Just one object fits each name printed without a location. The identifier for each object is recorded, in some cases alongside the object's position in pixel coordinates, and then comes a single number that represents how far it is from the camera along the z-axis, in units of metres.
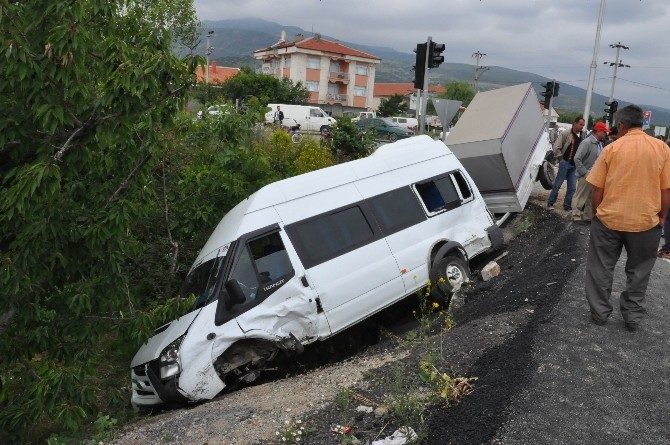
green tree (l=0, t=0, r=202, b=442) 4.89
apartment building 81.38
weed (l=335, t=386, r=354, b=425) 4.93
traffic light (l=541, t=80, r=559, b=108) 22.52
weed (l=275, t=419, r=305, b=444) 4.80
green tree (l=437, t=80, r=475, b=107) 108.67
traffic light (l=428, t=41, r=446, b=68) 12.29
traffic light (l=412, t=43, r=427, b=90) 12.38
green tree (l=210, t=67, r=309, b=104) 58.91
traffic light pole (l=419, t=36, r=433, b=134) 12.24
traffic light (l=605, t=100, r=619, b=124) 27.98
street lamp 62.64
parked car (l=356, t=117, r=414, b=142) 34.59
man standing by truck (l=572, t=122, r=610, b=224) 11.01
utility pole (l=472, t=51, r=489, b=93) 76.97
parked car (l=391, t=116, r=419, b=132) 48.28
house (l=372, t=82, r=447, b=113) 102.62
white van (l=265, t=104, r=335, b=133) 38.03
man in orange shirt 5.53
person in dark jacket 12.19
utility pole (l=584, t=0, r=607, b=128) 26.43
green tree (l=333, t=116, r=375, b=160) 16.20
